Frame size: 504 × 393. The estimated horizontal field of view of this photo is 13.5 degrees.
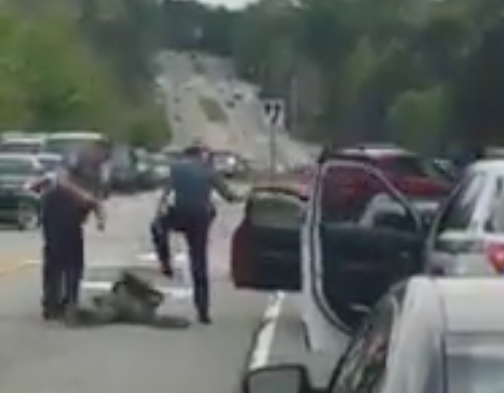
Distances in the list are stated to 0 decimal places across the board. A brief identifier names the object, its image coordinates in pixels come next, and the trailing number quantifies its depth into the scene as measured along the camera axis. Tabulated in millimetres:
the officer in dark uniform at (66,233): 20141
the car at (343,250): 15742
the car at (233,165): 92500
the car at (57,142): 54800
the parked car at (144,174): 74750
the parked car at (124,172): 70081
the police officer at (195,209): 19750
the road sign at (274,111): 41750
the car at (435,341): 5613
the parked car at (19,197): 42688
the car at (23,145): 55625
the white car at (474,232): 13273
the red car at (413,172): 32812
